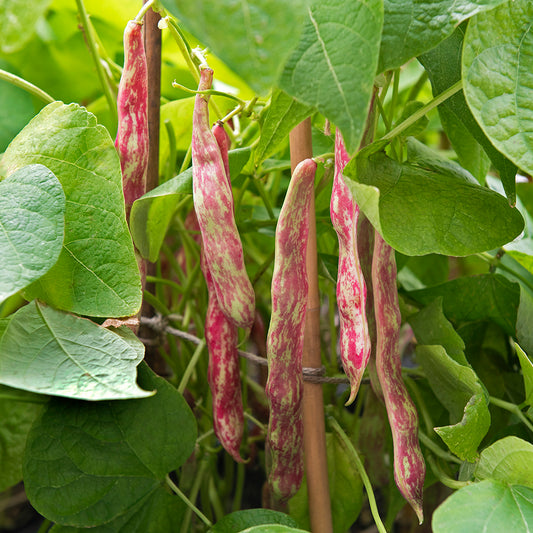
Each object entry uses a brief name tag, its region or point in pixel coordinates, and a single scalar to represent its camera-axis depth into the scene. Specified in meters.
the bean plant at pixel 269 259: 0.35
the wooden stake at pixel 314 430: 0.51
